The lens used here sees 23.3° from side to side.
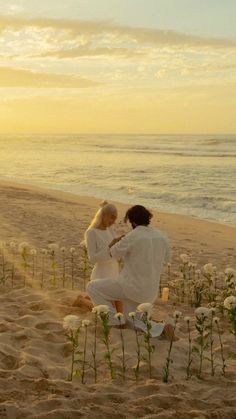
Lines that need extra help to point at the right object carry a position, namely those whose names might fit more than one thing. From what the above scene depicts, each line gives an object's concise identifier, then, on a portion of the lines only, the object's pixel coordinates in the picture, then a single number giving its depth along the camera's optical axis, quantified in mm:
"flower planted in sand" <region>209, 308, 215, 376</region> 5488
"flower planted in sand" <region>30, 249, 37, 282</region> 8596
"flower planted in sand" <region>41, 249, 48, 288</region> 9000
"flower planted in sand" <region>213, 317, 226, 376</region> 5508
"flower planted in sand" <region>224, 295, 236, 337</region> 5445
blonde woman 7473
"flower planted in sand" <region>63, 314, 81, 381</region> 5215
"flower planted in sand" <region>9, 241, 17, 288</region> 8734
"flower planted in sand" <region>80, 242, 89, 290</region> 8877
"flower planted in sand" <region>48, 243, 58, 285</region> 8602
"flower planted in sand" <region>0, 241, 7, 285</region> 8845
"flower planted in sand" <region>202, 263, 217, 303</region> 7613
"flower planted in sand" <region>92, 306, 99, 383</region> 5359
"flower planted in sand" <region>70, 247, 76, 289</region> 9084
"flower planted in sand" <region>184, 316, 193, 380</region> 5504
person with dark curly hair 6566
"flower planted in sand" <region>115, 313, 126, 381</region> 5439
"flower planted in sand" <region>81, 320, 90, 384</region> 5292
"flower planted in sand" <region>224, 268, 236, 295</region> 7303
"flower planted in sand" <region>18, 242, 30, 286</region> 8547
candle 8719
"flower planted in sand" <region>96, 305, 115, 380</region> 5355
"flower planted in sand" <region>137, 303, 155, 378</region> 5359
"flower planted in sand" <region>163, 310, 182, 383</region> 5344
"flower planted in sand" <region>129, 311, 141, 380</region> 5375
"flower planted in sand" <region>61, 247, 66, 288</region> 9094
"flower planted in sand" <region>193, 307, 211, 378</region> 5395
